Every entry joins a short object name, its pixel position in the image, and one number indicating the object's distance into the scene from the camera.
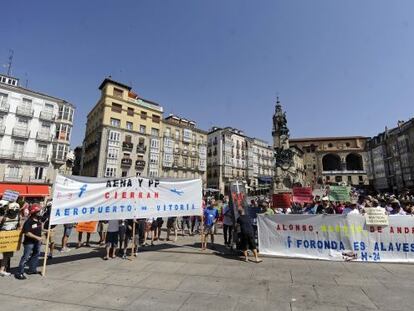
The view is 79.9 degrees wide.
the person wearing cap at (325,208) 11.83
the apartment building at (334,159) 94.81
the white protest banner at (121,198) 7.96
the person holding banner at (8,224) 6.86
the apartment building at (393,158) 60.59
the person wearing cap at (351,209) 8.73
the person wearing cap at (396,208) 9.16
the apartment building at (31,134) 35.75
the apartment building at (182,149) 53.28
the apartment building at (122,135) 44.69
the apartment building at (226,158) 64.31
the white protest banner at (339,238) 8.25
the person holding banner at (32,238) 6.82
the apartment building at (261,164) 74.31
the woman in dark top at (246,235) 8.34
